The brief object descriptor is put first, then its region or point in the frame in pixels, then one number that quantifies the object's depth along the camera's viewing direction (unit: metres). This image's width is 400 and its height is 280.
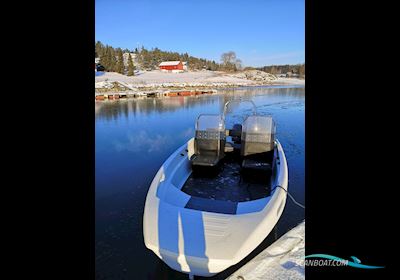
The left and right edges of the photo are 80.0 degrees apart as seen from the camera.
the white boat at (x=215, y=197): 2.22
